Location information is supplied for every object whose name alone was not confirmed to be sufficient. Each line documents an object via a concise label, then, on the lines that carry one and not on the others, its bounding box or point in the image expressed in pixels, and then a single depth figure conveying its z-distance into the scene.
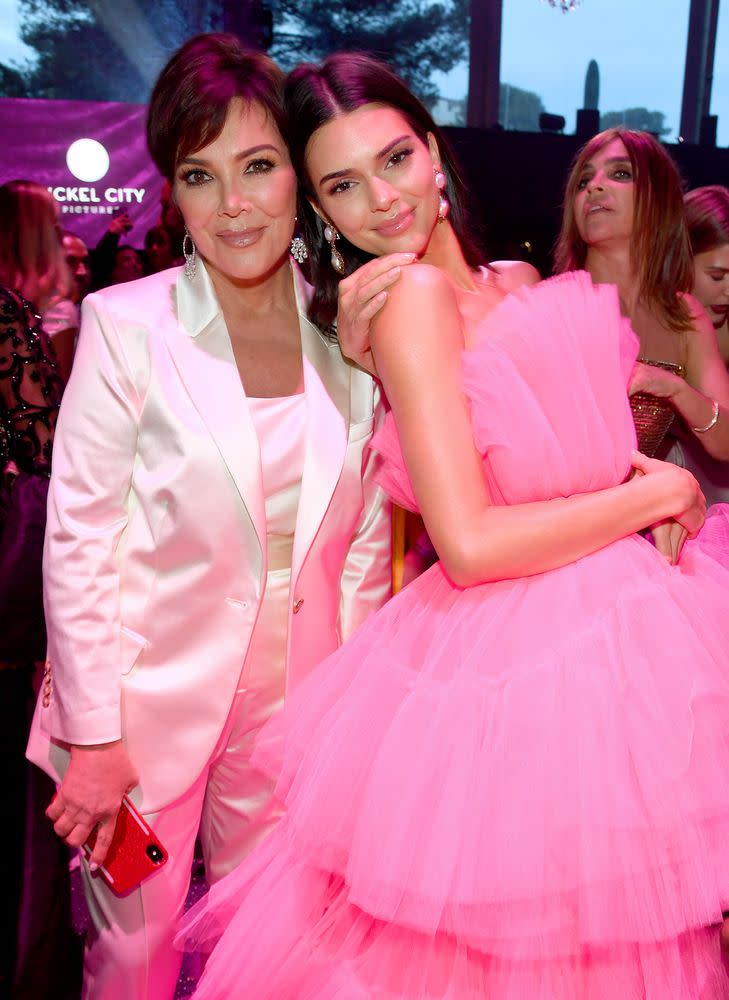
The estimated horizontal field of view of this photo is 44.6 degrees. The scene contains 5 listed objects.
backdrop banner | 6.30
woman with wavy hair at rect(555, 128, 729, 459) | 2.72
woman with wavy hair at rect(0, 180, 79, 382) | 3.92
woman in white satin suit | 1.70
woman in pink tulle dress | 1.20
